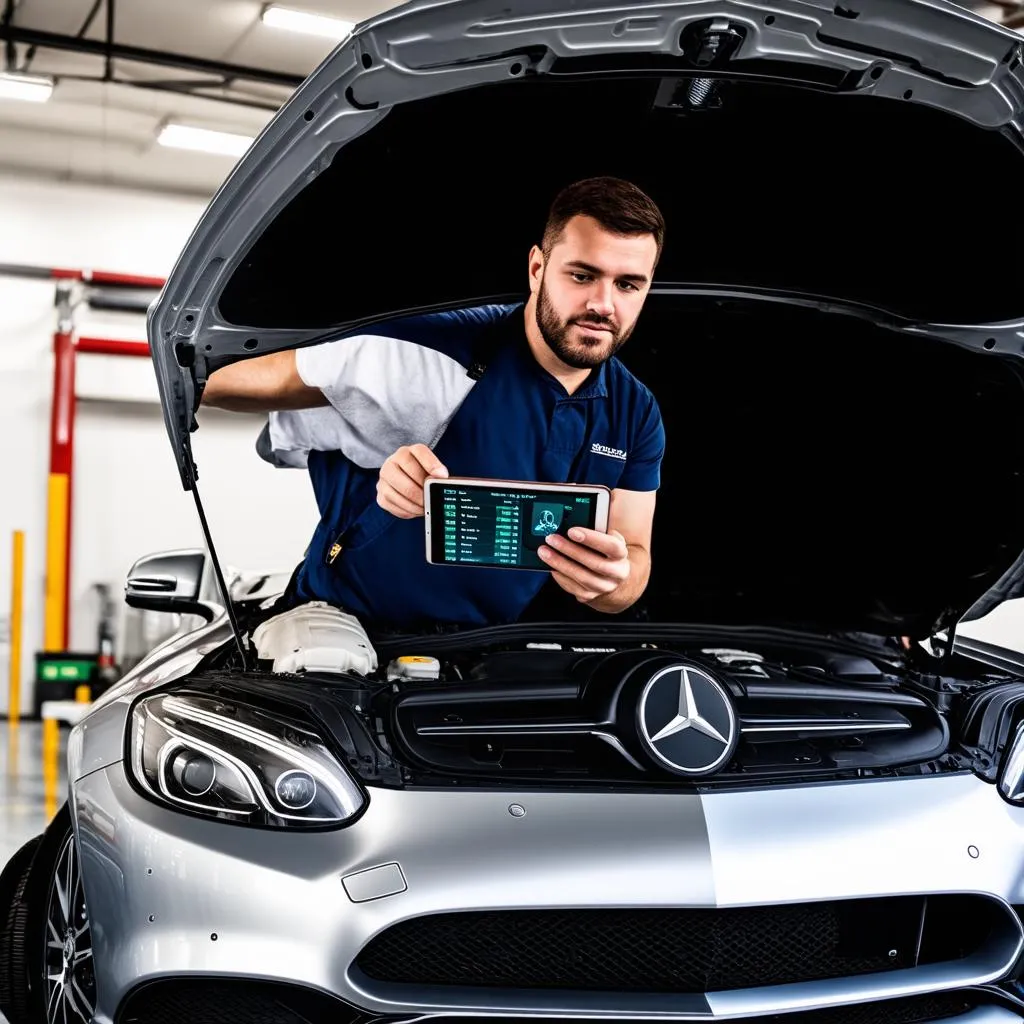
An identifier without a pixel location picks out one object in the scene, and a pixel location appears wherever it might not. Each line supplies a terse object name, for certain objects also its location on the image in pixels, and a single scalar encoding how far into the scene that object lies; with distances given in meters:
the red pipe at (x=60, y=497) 8.66
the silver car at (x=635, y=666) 1.62
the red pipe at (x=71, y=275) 8.89
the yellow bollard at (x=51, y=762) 5.16
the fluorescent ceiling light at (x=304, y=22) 6.97
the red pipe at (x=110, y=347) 8.97
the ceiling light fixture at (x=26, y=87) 7.69
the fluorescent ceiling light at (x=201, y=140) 8.67
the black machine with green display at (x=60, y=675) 8.51
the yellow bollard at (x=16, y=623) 8.36
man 2.52
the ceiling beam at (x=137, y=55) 7.48
